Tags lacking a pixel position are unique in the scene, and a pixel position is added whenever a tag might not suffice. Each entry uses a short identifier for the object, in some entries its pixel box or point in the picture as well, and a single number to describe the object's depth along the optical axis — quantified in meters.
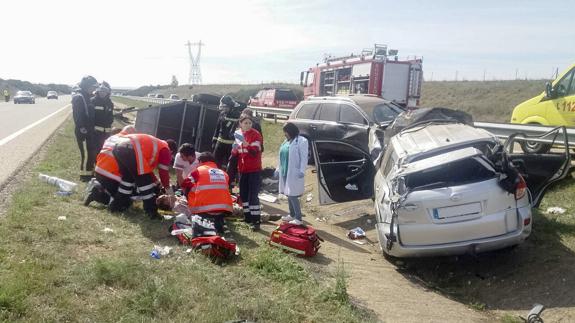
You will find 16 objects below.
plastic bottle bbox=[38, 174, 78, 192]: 7.10
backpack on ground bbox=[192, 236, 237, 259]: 4.83
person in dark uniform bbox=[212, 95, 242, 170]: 8.58
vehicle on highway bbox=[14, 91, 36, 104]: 41.72
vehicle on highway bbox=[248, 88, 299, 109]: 24.75
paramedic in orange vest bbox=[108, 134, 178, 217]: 6.02
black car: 9.55
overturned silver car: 4.92
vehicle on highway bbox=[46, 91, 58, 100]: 60.78
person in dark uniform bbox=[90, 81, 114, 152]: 8.56
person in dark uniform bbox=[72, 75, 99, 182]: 8.33
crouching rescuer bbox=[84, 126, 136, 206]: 6.24
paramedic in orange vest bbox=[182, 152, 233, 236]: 5.62
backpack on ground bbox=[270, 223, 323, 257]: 5.54
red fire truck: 17.12
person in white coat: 6.86
